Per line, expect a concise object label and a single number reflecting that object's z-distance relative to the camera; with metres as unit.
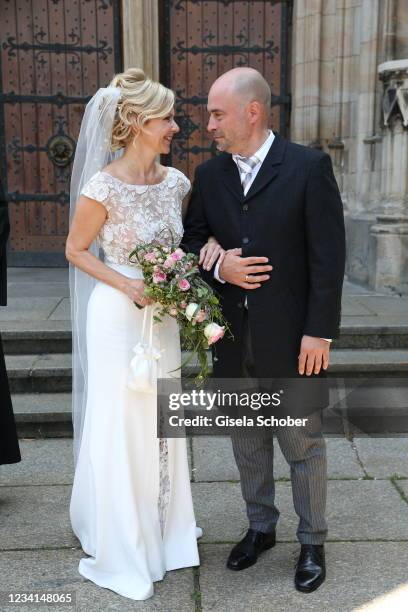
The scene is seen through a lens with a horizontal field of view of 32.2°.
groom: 2.75
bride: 2.89
